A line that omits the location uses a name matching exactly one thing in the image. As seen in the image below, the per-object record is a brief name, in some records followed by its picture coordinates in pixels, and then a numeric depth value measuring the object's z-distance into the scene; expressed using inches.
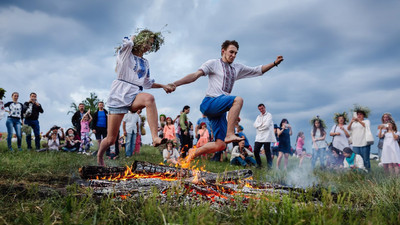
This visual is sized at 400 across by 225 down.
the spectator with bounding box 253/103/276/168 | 403.5
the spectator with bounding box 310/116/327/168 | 452.1
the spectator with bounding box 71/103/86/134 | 520.7
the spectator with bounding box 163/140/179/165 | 379.1
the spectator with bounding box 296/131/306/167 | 568.1
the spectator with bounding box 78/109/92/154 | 504.1
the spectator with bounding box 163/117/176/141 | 454.0
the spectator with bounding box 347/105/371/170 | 389.1
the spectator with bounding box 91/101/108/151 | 457.7
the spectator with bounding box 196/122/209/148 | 482.3
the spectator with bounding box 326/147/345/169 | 436.1
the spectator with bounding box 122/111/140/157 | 458.5
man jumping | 209.8
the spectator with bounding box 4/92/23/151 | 447.5
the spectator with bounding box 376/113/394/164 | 376.3
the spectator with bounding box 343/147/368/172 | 391.2
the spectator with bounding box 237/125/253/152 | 510.5
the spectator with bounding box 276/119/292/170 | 436.0
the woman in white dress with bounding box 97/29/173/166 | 200.8
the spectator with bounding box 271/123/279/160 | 584.1
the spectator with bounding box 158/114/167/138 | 541.6
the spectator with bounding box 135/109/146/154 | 535.9
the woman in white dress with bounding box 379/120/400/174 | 346.3
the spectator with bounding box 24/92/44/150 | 468.1
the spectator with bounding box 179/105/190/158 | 508.7
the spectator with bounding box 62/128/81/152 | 529.3
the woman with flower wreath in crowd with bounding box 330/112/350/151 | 436.8
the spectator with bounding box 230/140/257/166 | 452.4
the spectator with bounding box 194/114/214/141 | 497.7
